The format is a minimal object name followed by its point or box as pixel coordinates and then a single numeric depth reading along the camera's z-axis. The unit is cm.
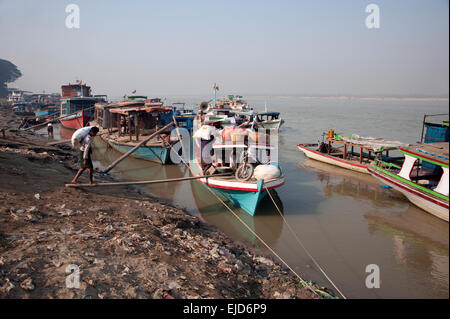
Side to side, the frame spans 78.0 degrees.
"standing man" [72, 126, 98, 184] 839
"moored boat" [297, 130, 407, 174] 1459
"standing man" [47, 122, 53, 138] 2678
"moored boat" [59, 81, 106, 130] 2941
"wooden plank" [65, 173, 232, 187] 855
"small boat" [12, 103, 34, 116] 4056
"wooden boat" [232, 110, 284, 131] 3018
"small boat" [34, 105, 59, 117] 3744
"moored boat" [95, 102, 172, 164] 1727
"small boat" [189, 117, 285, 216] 934
